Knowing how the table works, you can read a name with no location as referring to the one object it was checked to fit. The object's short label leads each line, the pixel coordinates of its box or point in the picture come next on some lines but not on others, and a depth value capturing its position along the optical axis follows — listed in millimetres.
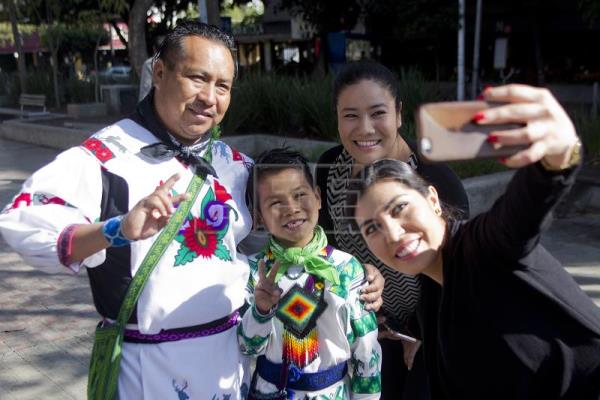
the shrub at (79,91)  17859
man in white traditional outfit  1664
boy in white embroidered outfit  2051
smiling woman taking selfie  1053
